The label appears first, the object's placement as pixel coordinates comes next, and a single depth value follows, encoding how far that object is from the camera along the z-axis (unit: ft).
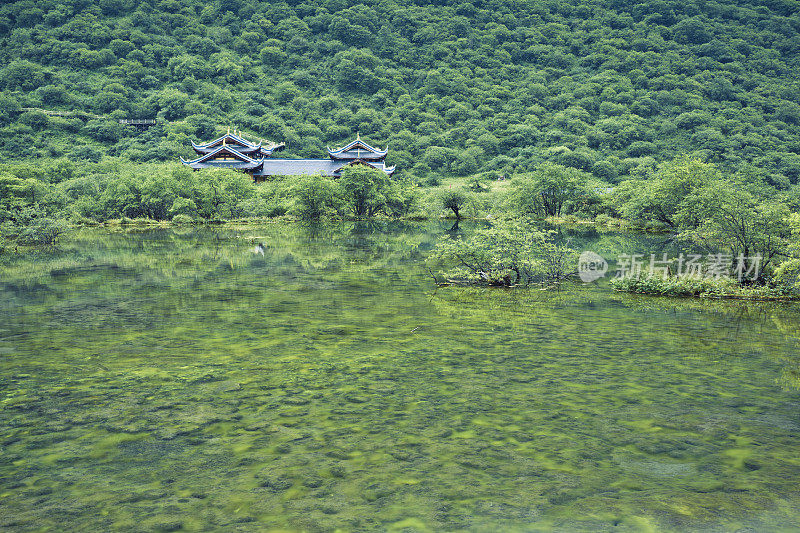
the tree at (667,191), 105.81
